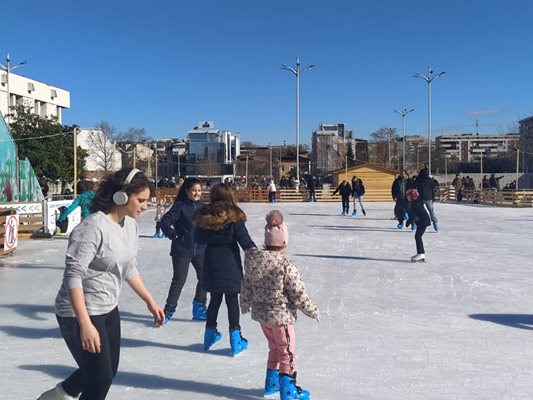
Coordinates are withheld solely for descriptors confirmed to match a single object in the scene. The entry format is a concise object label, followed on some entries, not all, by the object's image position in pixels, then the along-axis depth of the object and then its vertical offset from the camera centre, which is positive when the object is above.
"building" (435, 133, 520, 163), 146.25 +9.30
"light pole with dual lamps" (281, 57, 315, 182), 39.47 +7.19
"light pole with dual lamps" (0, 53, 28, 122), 35.77 +7.26
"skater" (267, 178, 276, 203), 31.84 -0.83
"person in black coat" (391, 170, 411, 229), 15.78 -0.50
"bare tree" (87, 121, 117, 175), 57.67 +4.40
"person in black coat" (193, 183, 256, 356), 4.29 -0.47
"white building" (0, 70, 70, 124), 42.72 +7.46
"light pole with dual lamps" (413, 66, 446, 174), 41.94 +7.41
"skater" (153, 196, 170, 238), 13.91 -0.97
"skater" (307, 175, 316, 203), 32.03 -0.63
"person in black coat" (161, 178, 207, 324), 5.43 -0.55
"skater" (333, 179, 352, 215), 21.23 -0.57
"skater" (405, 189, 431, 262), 9.34 -0.76
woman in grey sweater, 2.47 -0.47
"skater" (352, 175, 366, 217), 20.56 -0.34
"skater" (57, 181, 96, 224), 6.89 -0.26
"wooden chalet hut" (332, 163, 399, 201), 35.91 +0.17
